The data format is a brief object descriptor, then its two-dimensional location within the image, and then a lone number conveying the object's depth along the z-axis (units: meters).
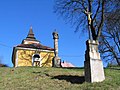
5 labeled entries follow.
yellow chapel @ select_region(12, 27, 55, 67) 23.82
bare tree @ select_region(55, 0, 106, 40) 12.62
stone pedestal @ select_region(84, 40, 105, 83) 7.77
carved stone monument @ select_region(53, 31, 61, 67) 15.12
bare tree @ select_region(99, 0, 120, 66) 19.05
